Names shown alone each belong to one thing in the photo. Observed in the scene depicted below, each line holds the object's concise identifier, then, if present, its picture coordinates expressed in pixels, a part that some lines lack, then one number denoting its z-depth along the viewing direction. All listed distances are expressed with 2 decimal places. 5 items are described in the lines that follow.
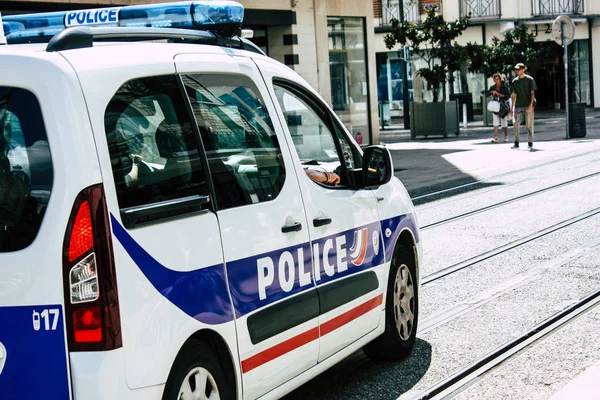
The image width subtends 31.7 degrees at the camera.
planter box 29.01
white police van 3.54
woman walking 26.25
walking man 23.44
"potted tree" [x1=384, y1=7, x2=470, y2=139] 29.38
